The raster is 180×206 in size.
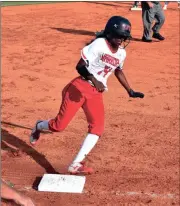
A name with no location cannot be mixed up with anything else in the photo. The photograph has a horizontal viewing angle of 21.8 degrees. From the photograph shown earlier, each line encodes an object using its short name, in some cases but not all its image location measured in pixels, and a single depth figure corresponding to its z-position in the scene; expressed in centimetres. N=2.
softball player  545
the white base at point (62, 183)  557
